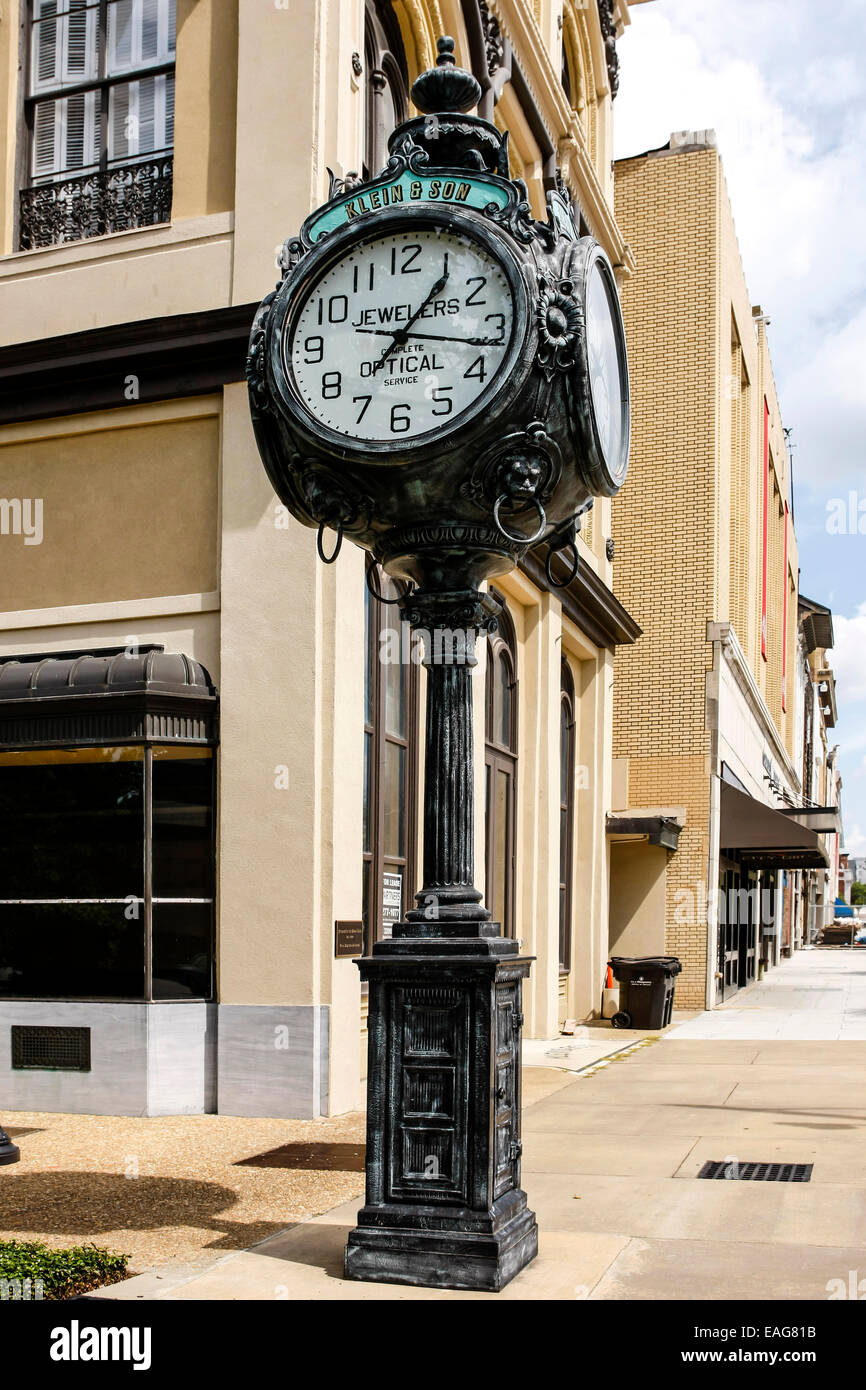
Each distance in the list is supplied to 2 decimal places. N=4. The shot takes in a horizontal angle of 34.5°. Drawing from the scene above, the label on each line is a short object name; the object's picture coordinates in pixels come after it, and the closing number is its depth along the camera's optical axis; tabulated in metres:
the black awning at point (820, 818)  29.56
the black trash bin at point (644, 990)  19.27
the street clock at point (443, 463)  5.61
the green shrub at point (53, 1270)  5.29
